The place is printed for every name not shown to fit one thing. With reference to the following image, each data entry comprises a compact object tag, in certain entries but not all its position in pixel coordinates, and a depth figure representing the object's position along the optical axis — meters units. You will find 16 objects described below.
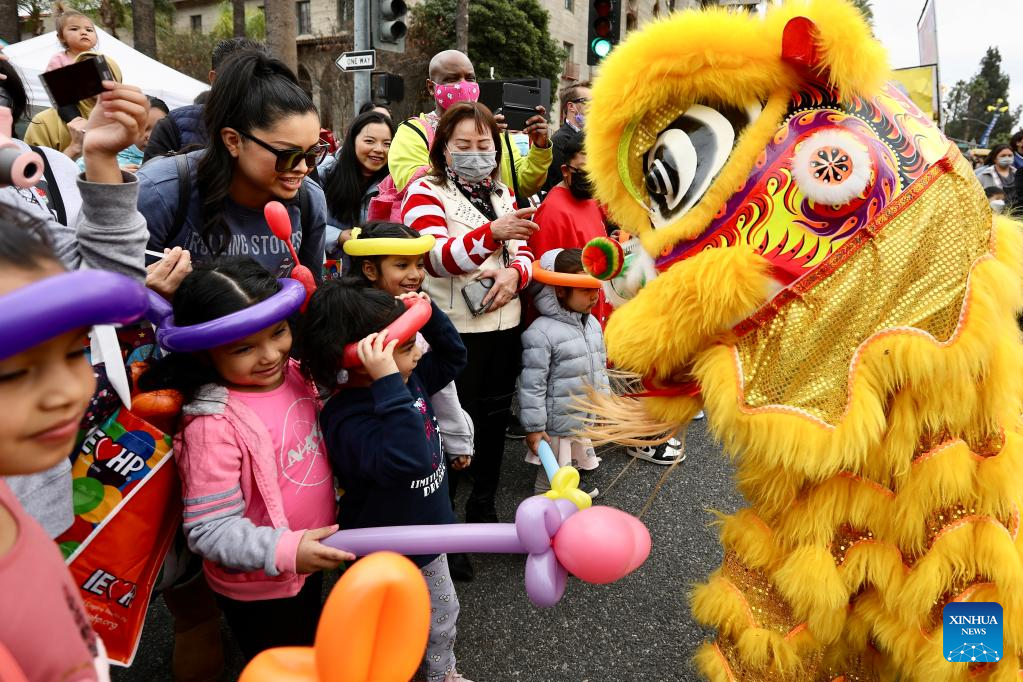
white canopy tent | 6.55
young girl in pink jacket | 1.33
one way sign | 5.52
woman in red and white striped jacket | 2.25
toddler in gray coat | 2.79
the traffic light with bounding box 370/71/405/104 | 6.18
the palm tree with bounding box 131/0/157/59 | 13.98
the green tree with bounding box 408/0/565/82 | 19.62
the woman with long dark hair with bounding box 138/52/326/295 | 1.62
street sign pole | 5.79
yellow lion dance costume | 1.12
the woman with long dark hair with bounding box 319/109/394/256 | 3.24
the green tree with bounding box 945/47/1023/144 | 44.22
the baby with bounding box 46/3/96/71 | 3.39
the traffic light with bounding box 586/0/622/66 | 6.38
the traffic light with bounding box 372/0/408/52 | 5.82
